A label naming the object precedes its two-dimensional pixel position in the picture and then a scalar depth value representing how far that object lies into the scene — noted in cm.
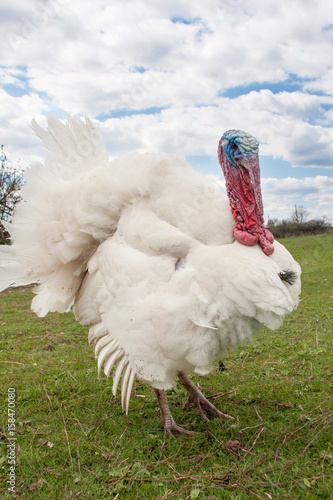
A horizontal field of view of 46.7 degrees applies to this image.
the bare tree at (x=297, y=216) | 4769
